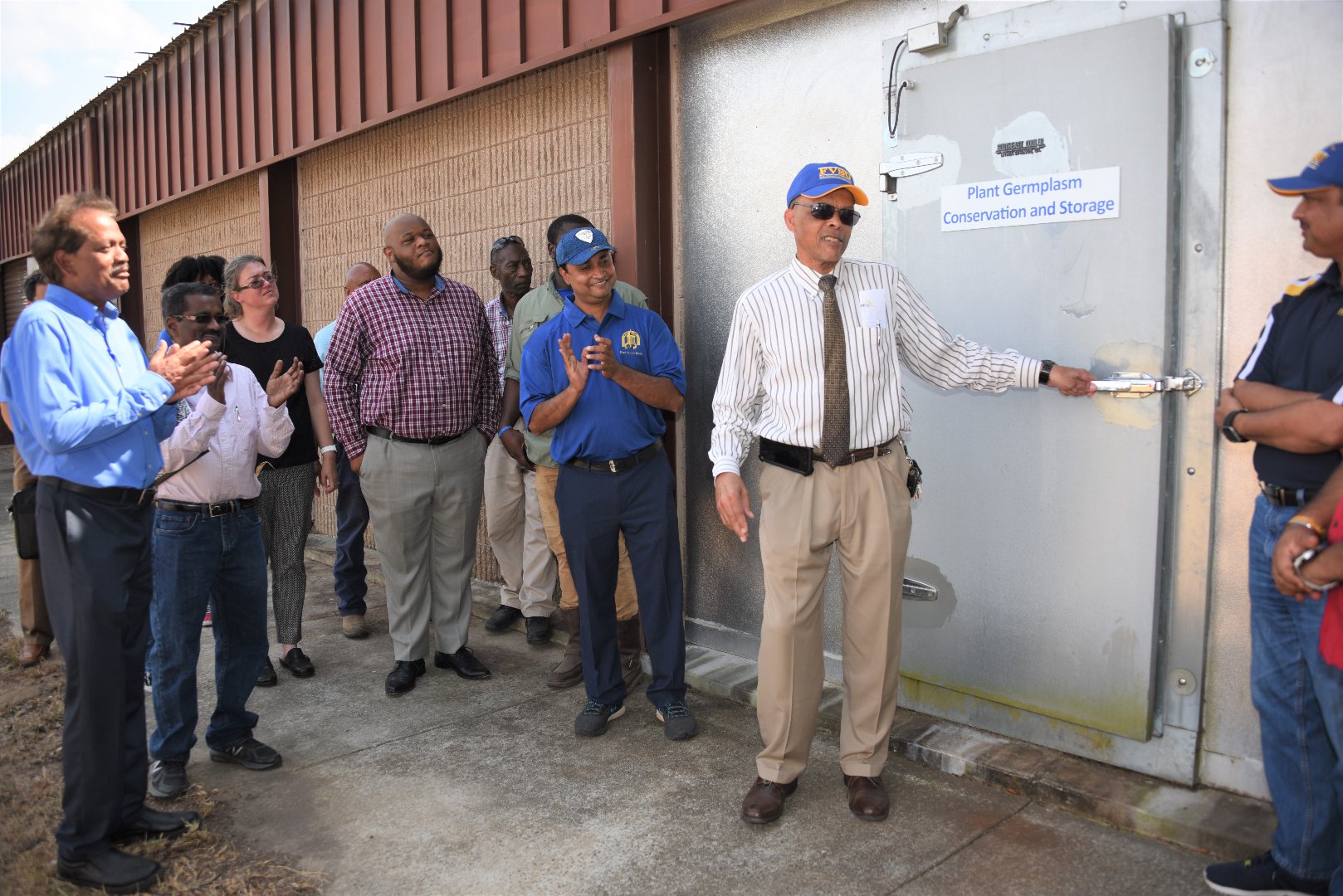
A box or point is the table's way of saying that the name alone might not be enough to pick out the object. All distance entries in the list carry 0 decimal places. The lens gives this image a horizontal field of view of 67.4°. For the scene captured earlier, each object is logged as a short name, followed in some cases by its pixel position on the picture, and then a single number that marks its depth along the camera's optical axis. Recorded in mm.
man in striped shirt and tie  3424
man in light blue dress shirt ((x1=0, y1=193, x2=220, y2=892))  3051
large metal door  3361
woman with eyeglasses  4871
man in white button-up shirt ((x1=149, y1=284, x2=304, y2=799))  3744
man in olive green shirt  4836
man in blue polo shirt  4191
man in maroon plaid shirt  4746
